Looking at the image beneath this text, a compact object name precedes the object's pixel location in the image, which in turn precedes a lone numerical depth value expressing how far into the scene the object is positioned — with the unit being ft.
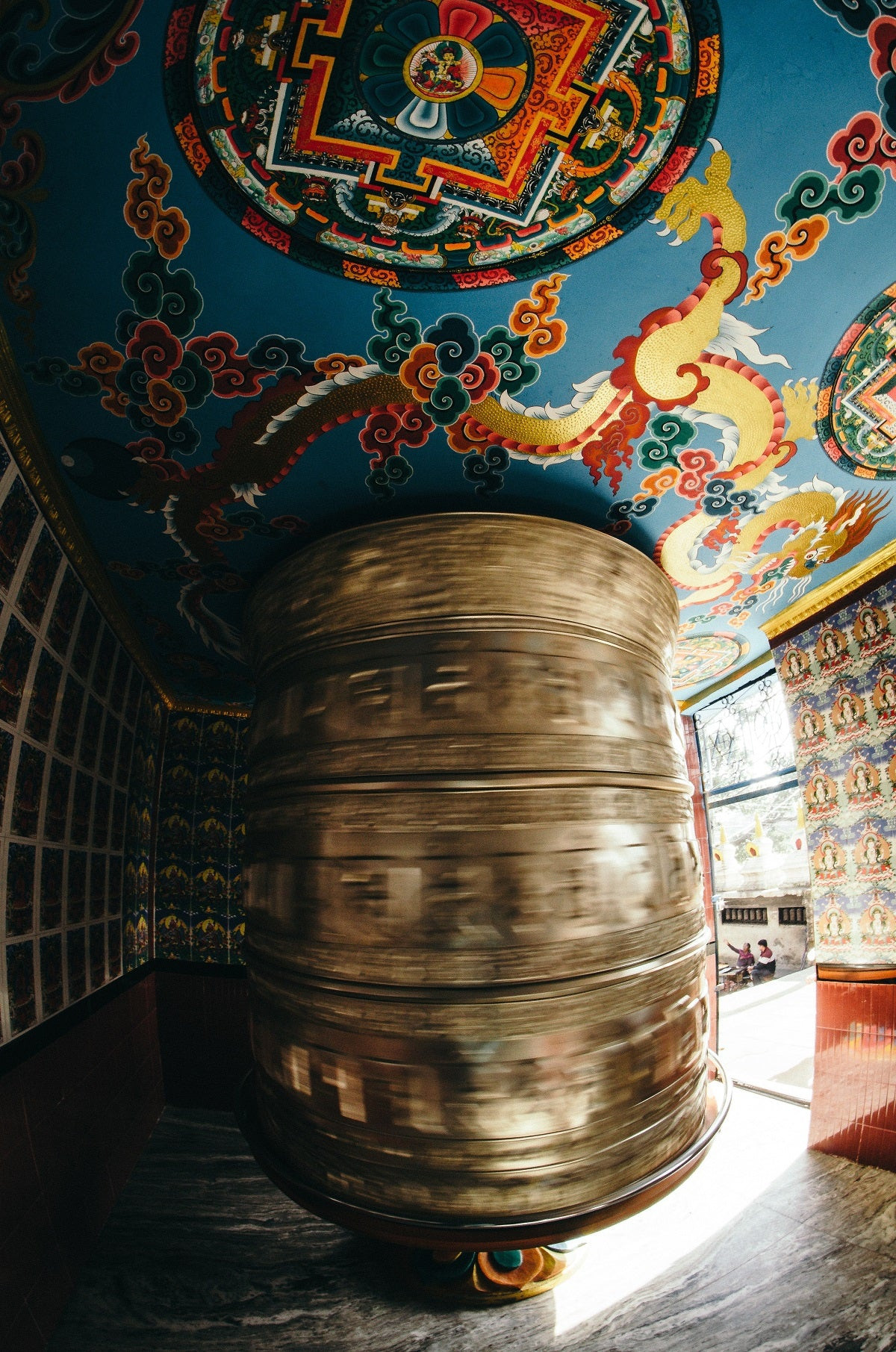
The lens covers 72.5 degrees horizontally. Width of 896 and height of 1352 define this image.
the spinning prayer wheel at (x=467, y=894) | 4.75
